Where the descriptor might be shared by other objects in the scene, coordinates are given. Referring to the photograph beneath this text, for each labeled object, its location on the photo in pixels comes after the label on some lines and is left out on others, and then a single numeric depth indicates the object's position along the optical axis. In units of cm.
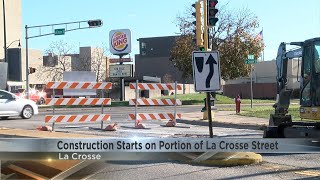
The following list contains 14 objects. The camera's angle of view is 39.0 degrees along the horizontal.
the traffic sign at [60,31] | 3829
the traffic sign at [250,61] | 2543
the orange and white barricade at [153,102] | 1744
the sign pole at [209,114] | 921
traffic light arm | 3744
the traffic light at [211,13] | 1411
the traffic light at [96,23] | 3684
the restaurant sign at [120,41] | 4562
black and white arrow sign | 930
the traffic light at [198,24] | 1517
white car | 2200
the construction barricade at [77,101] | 1583
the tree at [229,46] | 4147
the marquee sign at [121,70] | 4038
